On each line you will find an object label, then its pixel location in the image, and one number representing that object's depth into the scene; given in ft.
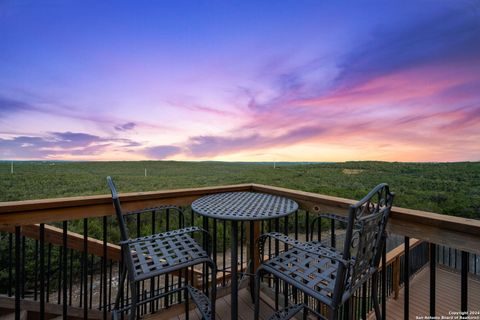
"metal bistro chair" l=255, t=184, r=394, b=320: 2.87
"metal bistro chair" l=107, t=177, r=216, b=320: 3.75
